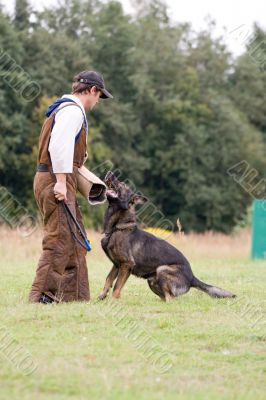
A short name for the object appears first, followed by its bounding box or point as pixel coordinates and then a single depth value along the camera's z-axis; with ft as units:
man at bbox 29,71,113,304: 55.88
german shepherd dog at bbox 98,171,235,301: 61.87
